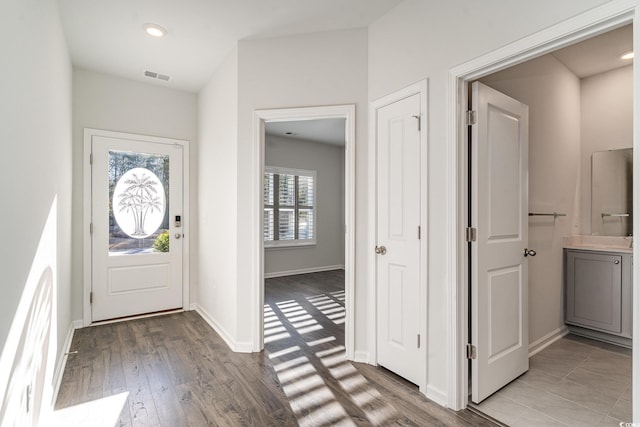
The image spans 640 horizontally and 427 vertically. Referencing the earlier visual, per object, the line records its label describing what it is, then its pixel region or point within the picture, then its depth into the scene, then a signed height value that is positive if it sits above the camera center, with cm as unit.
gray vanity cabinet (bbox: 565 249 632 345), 295 -79
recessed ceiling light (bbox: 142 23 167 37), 270 +158
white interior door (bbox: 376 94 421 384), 228 -18
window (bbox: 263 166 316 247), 631 +11
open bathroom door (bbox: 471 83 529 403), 206 -19
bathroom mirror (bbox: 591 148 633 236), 328 +22
